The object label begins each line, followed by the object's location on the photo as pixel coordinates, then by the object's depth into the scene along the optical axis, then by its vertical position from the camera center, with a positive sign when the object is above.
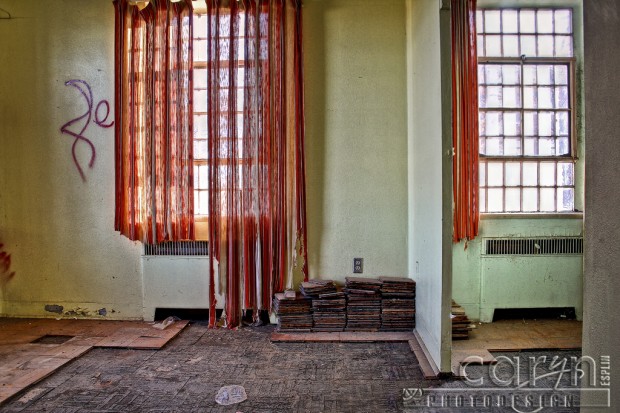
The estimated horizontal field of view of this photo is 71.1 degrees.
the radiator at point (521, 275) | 4.39 -0.71
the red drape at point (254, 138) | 4.26 +0.69
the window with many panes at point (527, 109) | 4.49 +1.00
